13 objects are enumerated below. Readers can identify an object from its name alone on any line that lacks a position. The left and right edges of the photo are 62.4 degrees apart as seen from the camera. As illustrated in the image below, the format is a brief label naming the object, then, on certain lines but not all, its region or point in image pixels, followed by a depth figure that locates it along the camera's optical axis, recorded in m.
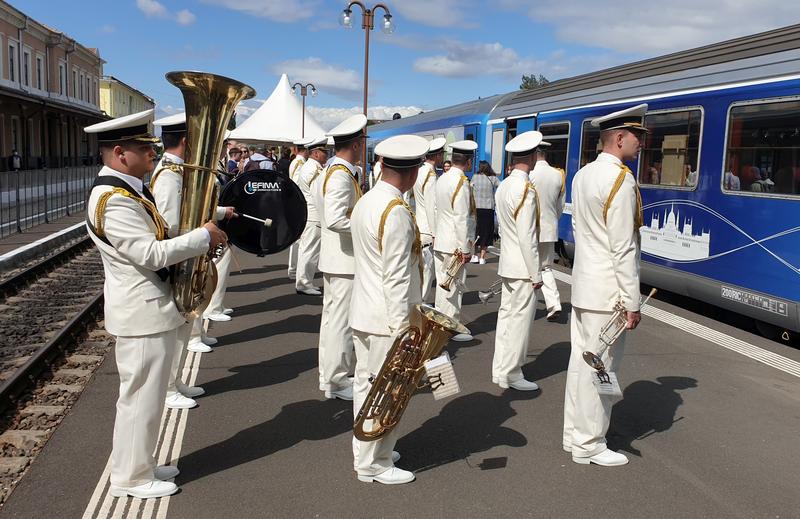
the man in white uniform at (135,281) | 3.25
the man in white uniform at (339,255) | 5.07
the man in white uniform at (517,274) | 5.38
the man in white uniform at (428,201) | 7.88
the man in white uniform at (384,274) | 3.46
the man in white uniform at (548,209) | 7.34
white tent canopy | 17.94
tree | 92.74
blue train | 6.68
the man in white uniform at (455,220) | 6.82
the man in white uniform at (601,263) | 3.84
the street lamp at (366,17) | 18.23
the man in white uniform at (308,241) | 8.88
